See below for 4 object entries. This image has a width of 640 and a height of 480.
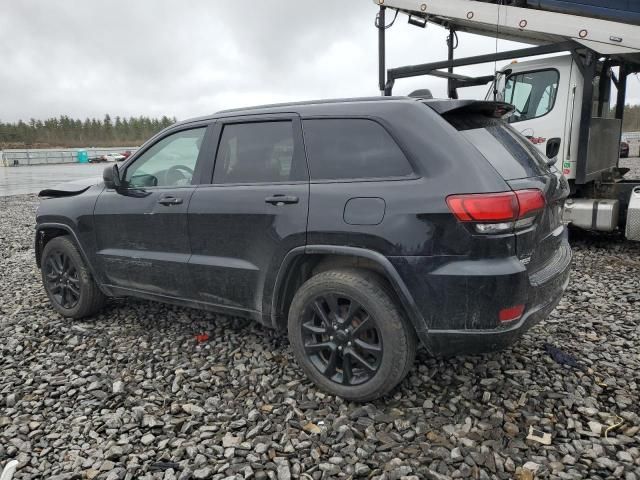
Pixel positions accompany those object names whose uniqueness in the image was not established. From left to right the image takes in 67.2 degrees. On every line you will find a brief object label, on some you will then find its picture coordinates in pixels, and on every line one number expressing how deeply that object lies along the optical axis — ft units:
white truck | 19.90
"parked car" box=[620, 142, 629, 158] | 51.59
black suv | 8.14
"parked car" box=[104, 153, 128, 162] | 175.78
